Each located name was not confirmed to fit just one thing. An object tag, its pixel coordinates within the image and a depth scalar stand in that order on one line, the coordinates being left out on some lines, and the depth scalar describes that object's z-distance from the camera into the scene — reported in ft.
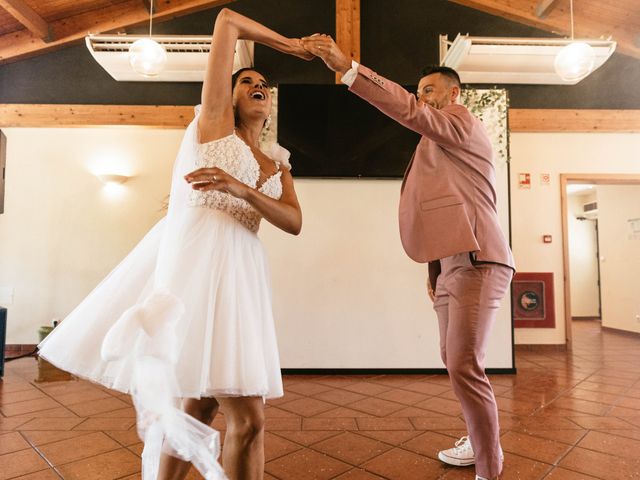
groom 5.44
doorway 18.31
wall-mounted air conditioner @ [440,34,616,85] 15.54
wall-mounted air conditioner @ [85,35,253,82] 15.52
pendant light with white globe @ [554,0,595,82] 13.21
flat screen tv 13.92
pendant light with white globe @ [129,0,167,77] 13.15
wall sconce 17.48
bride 3.24
